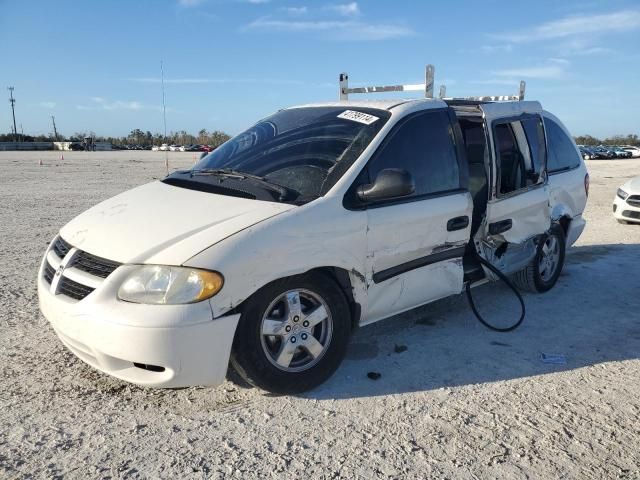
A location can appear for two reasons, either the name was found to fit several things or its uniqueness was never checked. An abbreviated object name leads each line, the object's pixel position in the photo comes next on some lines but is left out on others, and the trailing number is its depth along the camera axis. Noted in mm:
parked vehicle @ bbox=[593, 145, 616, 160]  54969
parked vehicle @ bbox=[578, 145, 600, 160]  51938
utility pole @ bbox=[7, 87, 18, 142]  91438
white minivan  2961
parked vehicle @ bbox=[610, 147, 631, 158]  57375
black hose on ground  4551
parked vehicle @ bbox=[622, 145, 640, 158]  60875
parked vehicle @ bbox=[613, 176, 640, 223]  9609
